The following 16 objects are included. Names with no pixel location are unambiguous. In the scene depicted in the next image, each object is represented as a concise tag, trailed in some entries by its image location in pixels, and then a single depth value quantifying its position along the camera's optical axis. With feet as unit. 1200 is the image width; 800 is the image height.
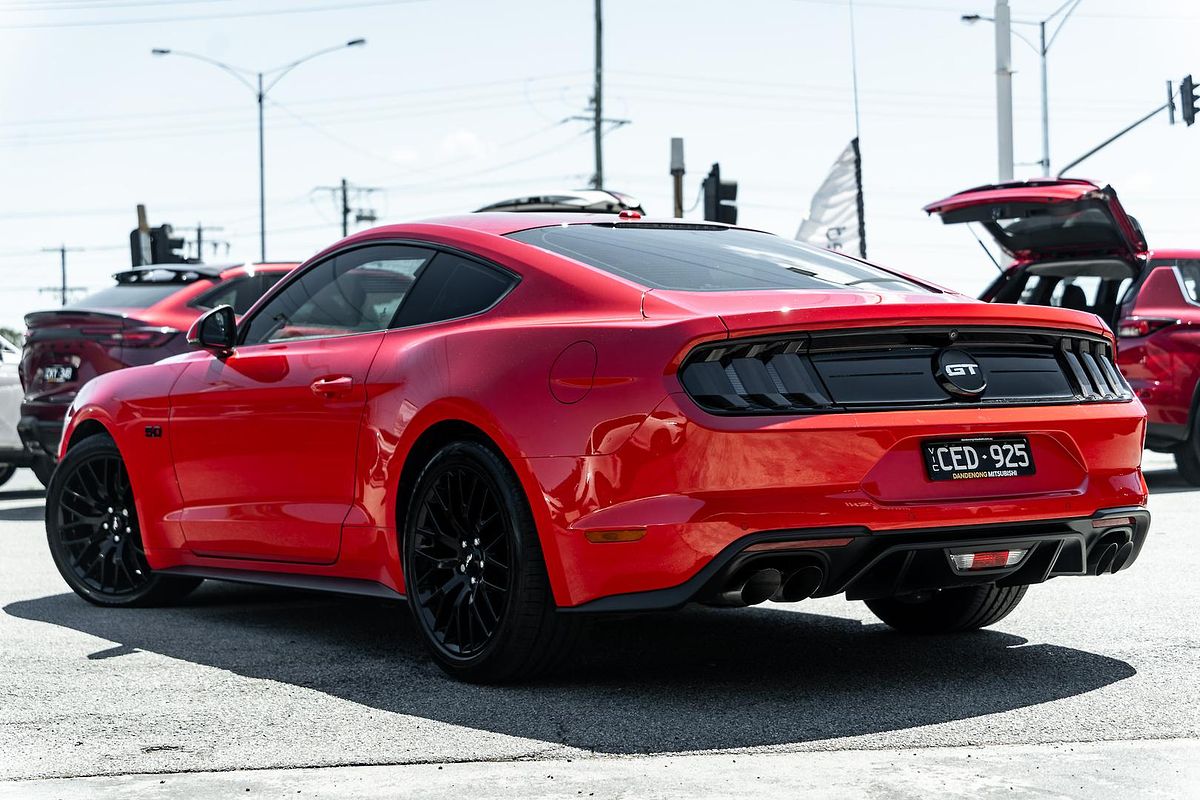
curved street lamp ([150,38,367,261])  131.75
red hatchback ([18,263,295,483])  36.35
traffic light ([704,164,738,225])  54.49
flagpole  75.51
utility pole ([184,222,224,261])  342.23
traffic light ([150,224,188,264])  75.36
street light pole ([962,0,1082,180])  94.02
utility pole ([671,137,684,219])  62.39
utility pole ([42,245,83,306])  375.25
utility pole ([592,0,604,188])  132.16
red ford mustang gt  14.94
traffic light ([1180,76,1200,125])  93.35
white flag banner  77.66
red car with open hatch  38.86
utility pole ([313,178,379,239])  273.64
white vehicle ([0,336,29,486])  45.78
